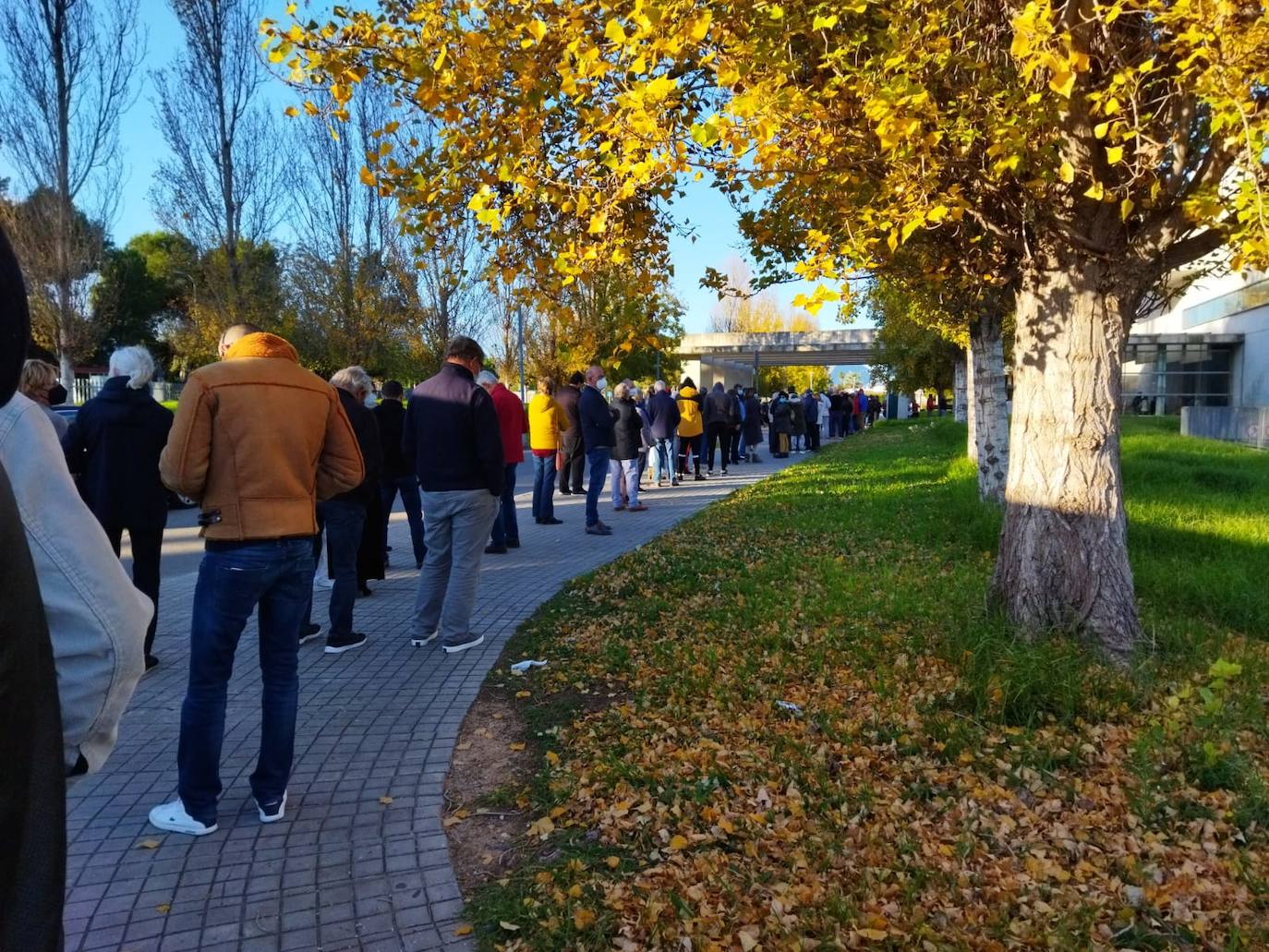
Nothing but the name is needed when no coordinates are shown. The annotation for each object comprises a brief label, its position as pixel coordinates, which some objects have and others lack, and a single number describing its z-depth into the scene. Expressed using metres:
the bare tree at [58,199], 21.77
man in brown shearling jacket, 3.53
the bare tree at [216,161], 23.45
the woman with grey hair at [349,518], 6.29
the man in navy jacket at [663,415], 16.52
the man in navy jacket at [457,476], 5.97
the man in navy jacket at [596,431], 11.95
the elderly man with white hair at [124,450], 5.45
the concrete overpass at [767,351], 43.34
